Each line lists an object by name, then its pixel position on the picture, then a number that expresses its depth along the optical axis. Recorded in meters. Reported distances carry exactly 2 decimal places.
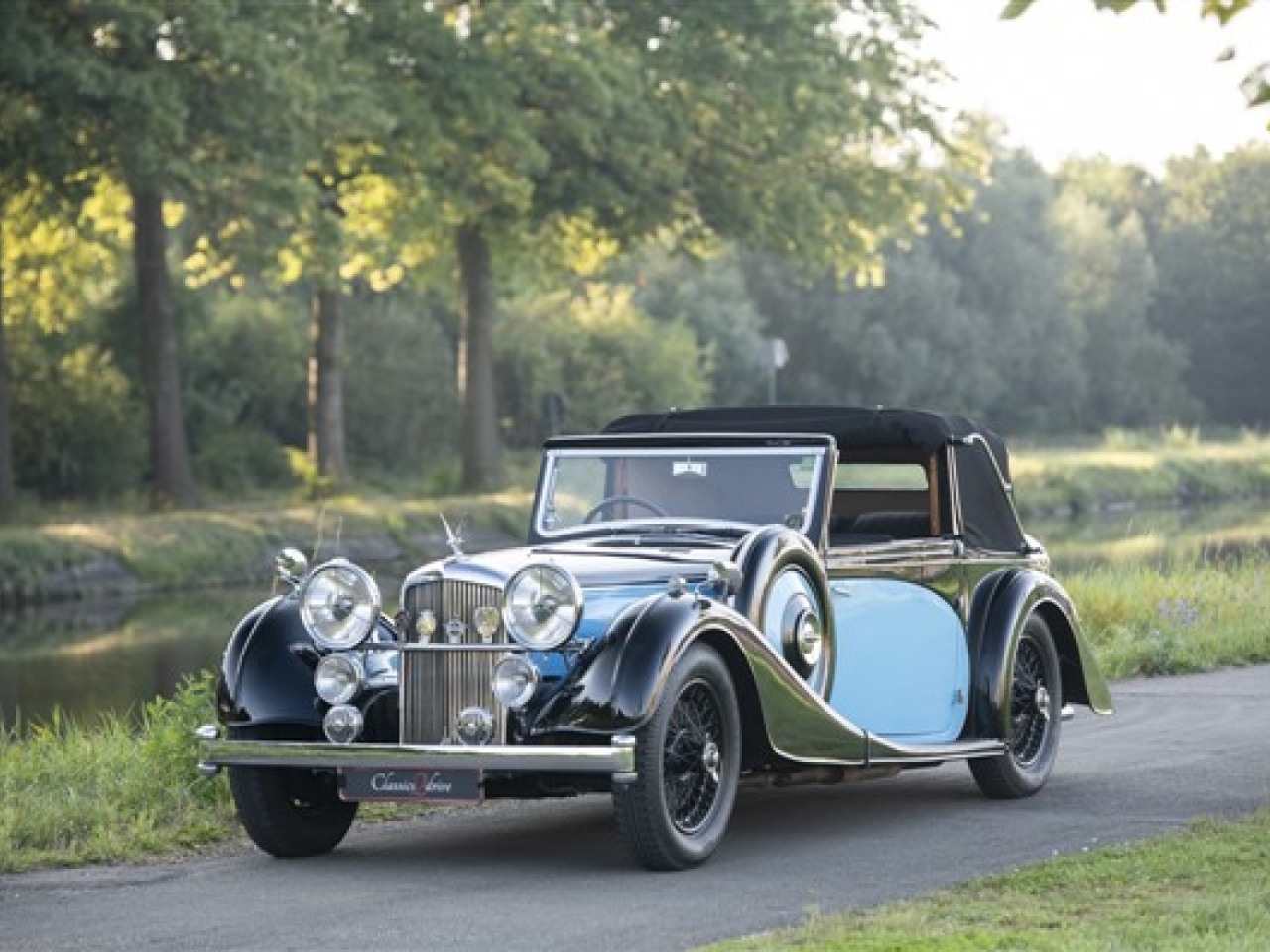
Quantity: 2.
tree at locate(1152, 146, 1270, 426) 100.81
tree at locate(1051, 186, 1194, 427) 96.31
